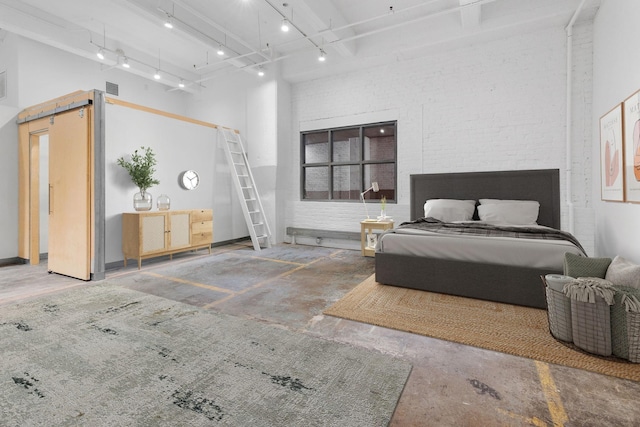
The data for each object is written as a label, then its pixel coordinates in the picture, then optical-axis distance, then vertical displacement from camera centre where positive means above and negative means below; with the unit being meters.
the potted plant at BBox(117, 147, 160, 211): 4.63 +0.53
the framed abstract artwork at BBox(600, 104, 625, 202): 3.18 +0.59
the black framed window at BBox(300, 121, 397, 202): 5.86 +0.93
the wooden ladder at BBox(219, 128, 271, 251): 5.98 +0.42
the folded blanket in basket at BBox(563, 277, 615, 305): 1.95 -0.51
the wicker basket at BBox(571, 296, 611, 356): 1.98 -0.74
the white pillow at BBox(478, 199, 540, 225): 4.21 -0.03
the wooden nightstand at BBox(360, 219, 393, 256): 5.15 -0.29
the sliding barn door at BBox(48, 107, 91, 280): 3.78 +0.20
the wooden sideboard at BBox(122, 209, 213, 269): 4.48 -0.34
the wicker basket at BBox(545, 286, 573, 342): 2.15 -0.74
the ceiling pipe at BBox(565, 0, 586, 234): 4.30 +1.03
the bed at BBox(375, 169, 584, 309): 2.85 -0.54
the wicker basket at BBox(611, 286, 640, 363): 1.92 -0.74
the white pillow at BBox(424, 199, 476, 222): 4.54 +0.00
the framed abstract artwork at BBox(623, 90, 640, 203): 2.78 +0.57
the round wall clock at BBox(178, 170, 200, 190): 5.54 +0.55
